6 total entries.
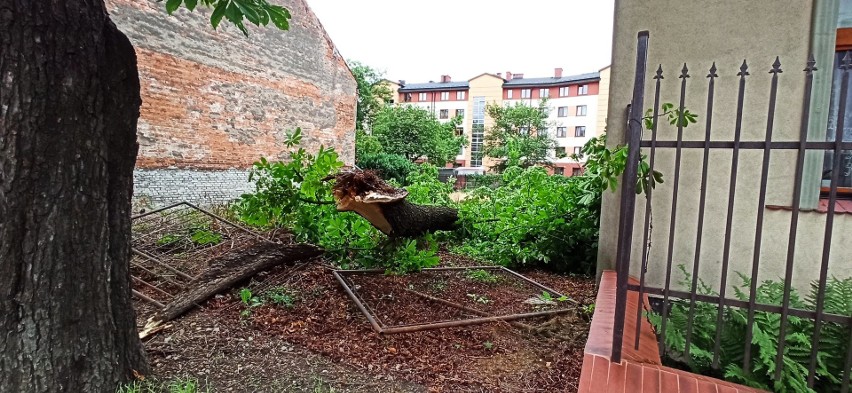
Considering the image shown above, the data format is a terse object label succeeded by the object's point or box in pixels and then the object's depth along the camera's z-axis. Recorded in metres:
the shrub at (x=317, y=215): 4.65
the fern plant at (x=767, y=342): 1.85
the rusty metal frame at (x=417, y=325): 3.51
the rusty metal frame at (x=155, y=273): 4.03
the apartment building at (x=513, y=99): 46.53
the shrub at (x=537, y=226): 5.86
